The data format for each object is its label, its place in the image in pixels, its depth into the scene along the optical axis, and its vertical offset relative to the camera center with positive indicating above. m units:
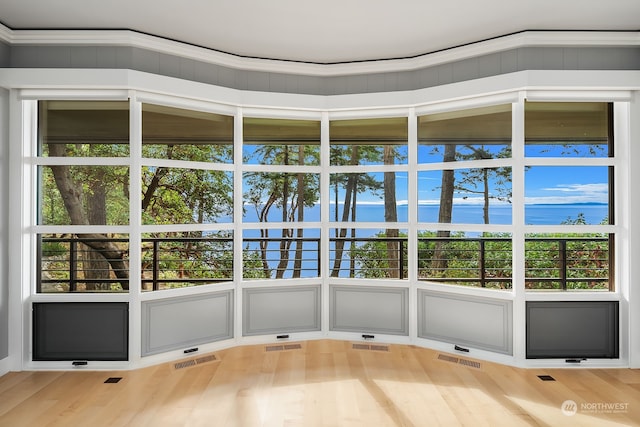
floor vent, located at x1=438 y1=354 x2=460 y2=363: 4.37 -1.38
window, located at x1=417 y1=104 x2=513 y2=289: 4.42 +0.21
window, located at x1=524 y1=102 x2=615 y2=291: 4.33 +0.44
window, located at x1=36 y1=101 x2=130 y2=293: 4.23 +0.21
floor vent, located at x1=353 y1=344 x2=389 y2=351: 4.75 -1.38
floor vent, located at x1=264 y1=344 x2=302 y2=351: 4.74 -1.38
